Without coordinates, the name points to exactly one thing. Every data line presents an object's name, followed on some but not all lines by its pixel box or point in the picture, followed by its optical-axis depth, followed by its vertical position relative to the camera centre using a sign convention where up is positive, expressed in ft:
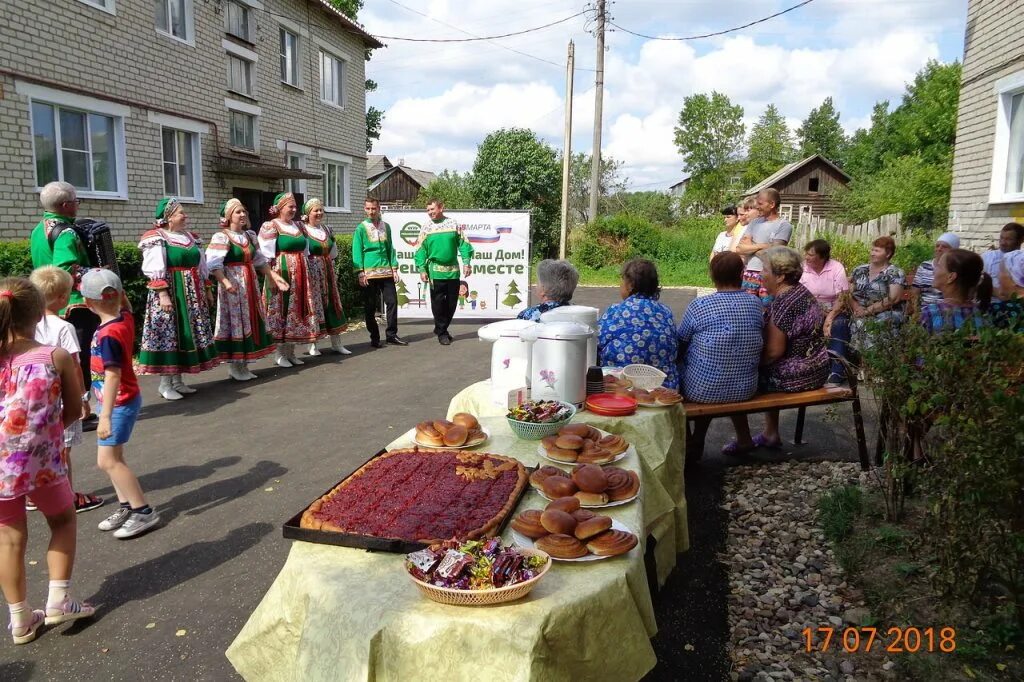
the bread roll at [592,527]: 6.88 -2.73
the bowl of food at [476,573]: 5.87 -2.78
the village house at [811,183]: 163.43 +16.91
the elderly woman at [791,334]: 16.98 -1.92
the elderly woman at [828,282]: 24.73 -0.98
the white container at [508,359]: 12.03 -1.86
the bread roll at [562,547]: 6.67 -2.83
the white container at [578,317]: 13.16 -1.24
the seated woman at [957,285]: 15.43 -0.64
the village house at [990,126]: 34.22 +6.84
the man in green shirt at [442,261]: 35.83 -0.59
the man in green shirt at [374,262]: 33.83 -0.66
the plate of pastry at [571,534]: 6.73 -2.81
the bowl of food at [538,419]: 10.33 -2.50
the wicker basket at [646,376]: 14.32 -2.53
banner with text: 42.52 -0.83
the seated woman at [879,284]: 22.67 -1.00
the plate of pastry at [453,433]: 9.85 -2.61
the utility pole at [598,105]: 74.59 +15.46
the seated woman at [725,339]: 16.07 -1.98
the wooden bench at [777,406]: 16.14 -3.53
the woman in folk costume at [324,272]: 30.19 -1.06
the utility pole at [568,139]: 76.84 +12.42
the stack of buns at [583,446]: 9.33 -2.67
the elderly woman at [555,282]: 16.43 -0.72
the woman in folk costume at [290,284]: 28.50 -1.58
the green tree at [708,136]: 234.99 +39.57
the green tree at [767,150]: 219.22 +35.36
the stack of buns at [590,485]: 8.04 -2.74
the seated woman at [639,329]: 15.80 -1.74
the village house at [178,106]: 37.40 +9.72
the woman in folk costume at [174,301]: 22.23 -1.81
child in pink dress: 9.69 -2.84
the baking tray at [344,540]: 6.79 -2.87
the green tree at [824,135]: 291.38 +50.49
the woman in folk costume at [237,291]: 24.75 -1.61
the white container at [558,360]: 11.39 -1.81
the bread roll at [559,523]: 7.02 -2.73
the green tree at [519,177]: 118.93 +12.60
